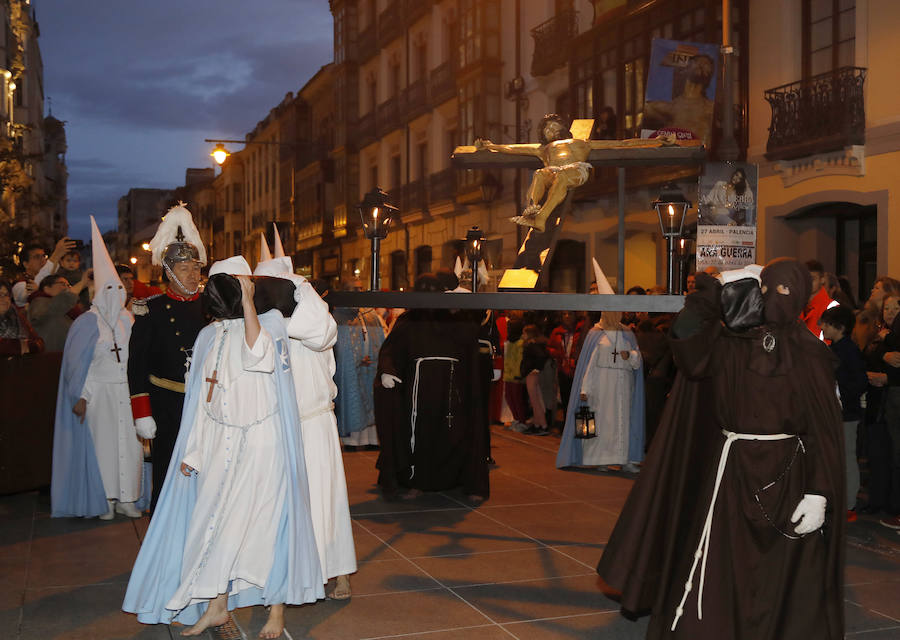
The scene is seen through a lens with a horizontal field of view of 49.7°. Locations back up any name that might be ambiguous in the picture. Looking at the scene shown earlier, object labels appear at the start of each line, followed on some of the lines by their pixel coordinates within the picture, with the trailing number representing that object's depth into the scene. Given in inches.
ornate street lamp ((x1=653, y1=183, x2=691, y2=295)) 238.4
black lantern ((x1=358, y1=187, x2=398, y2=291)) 265.1
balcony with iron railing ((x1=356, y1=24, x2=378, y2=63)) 1286.2
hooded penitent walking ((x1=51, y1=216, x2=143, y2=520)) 299.3
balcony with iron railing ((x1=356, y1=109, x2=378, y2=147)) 1282.0
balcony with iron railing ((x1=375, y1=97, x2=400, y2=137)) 1193.4
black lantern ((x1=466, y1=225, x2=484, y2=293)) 272.5
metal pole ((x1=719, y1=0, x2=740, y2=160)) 498.6
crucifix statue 257.1
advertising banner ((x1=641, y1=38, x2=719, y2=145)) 577.6
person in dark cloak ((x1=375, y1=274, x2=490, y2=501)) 335.6
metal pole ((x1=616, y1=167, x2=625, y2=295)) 241.3
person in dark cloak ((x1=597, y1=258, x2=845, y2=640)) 164.2
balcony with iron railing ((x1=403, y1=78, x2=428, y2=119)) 1099.3
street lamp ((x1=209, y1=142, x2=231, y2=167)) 951.0
